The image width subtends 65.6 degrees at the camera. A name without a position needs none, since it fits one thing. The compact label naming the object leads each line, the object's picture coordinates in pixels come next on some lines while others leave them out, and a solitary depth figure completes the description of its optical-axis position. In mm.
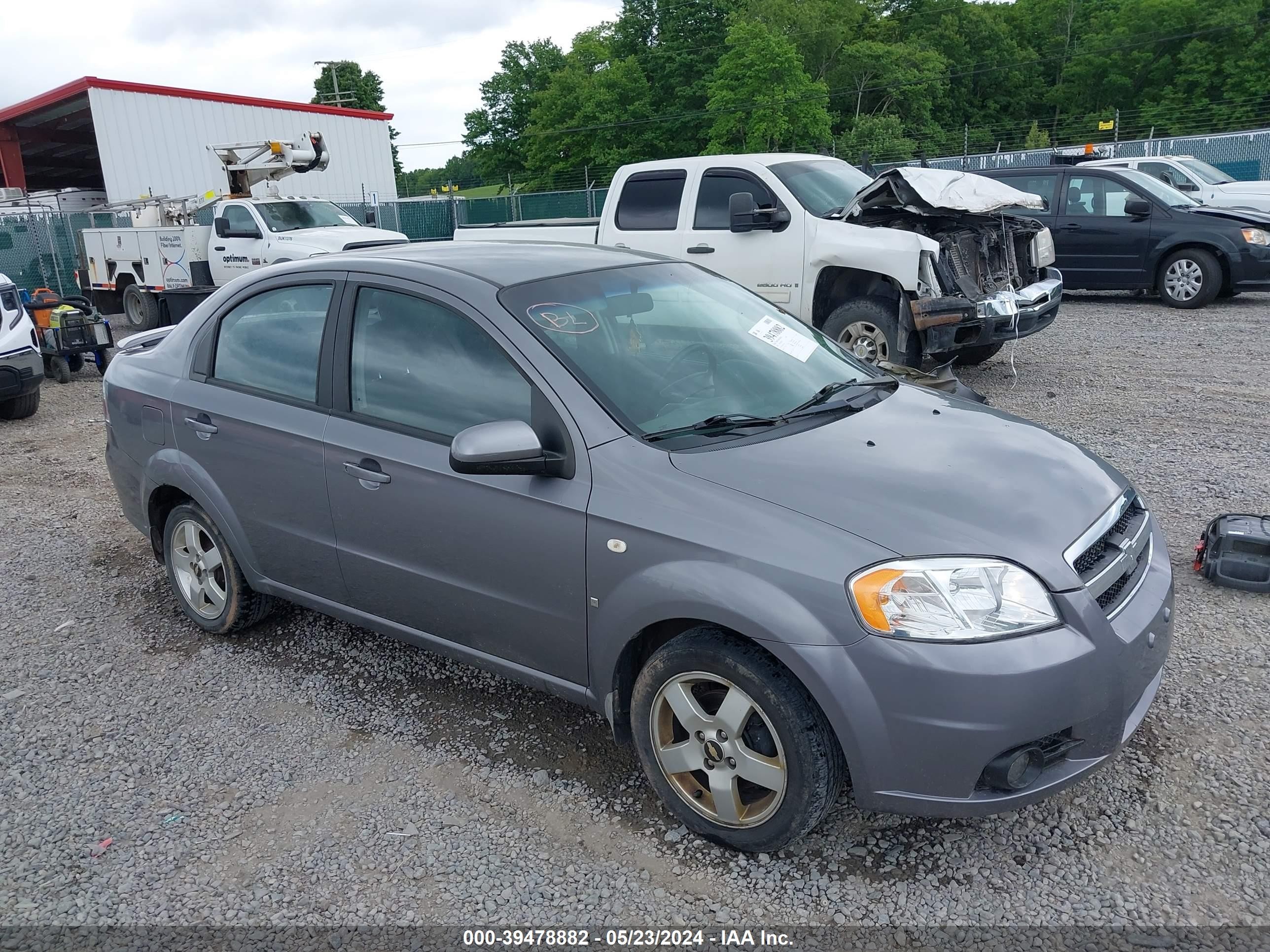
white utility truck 14531
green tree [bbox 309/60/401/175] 86312
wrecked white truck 8023
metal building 23625
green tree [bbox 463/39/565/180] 79812
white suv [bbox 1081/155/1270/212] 14281
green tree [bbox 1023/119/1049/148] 53125
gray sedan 2492
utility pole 78875
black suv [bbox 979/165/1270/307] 11703
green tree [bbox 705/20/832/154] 54375
